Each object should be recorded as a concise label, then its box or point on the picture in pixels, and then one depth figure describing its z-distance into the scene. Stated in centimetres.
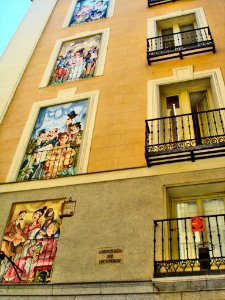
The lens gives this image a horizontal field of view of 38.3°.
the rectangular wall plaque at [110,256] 660
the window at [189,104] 897
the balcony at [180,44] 1084
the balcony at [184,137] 767
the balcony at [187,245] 604
